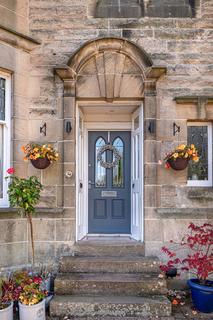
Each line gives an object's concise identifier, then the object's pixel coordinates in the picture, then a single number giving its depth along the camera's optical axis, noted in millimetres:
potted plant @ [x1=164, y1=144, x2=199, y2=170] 4789
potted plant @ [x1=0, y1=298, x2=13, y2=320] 3748
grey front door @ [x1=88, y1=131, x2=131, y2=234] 6102
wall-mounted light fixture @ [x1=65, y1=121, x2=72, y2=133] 5070
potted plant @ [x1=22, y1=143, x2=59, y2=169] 4777
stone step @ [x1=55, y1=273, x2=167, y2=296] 4344
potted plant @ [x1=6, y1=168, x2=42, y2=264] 4301
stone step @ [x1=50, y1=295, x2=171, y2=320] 4027
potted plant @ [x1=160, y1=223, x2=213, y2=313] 4219
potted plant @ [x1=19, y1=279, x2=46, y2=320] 3818
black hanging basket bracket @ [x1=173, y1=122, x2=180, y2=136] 5117
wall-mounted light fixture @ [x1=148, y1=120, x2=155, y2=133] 5062
